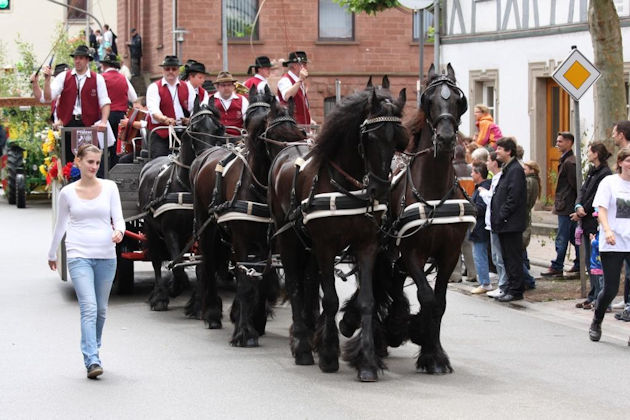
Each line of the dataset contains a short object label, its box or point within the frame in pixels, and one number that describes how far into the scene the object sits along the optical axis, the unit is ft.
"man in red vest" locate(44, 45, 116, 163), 52.85
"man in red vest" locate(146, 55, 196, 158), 51.21
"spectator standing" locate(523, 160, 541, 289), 51.55
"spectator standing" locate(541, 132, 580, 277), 53.01
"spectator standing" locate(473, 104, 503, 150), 66.08
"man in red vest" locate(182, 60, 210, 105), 53.42
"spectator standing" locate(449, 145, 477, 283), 54.49
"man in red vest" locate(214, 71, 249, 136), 50.96
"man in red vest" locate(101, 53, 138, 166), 56.08
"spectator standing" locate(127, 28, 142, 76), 155.63
